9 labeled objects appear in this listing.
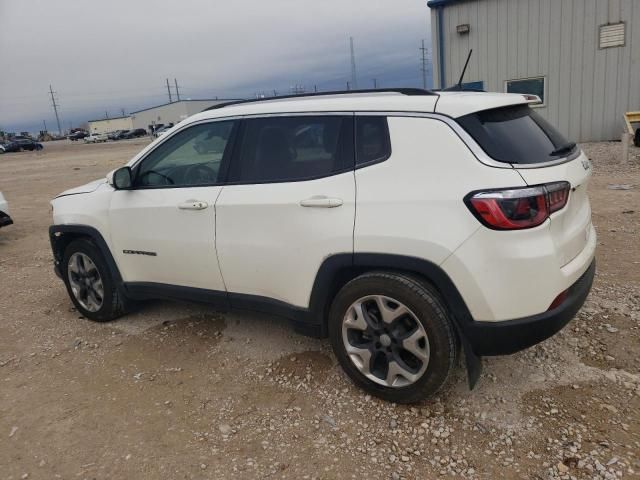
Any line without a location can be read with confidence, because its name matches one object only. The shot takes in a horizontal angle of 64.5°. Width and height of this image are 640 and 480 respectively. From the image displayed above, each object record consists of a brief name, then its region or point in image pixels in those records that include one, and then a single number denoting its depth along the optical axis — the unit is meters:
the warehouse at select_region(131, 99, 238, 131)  89.69
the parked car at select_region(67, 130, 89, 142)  88.31
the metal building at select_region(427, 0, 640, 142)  13.43
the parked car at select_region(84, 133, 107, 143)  71.46
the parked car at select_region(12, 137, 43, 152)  53.81
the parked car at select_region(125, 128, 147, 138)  73.31
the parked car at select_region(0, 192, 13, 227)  7.53
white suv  2.60
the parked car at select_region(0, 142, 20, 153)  53.22
